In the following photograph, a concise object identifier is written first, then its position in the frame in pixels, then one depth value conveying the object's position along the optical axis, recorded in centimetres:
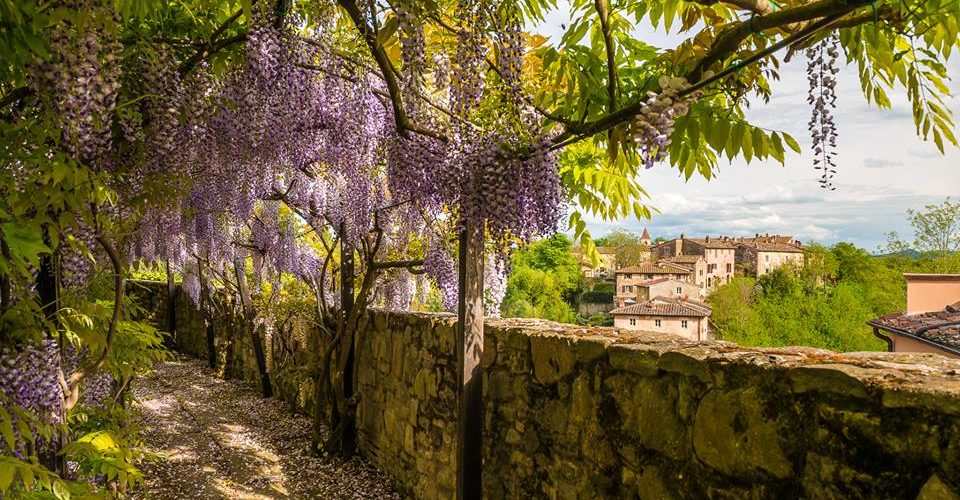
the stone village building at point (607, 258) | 5125
